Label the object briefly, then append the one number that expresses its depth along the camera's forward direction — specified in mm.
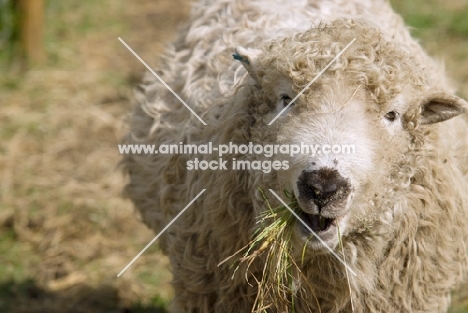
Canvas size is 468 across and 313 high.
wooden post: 7941
